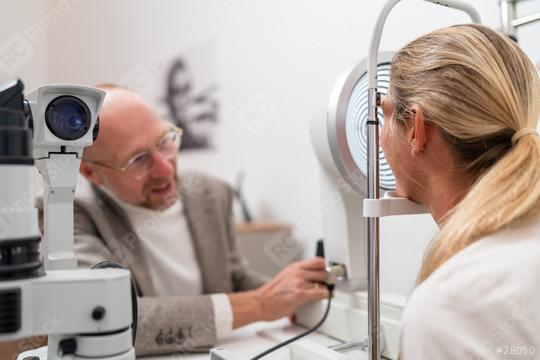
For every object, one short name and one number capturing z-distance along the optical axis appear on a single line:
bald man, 1.07
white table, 1.01
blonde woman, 0.54
